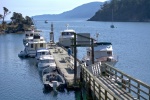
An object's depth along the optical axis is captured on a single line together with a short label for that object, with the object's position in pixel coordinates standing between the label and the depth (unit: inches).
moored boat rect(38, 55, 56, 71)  1798.4
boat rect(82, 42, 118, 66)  1636.6
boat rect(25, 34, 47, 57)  2516.0
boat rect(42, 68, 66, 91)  1364.4
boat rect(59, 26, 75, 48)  2915.8
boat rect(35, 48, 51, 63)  2162.9
